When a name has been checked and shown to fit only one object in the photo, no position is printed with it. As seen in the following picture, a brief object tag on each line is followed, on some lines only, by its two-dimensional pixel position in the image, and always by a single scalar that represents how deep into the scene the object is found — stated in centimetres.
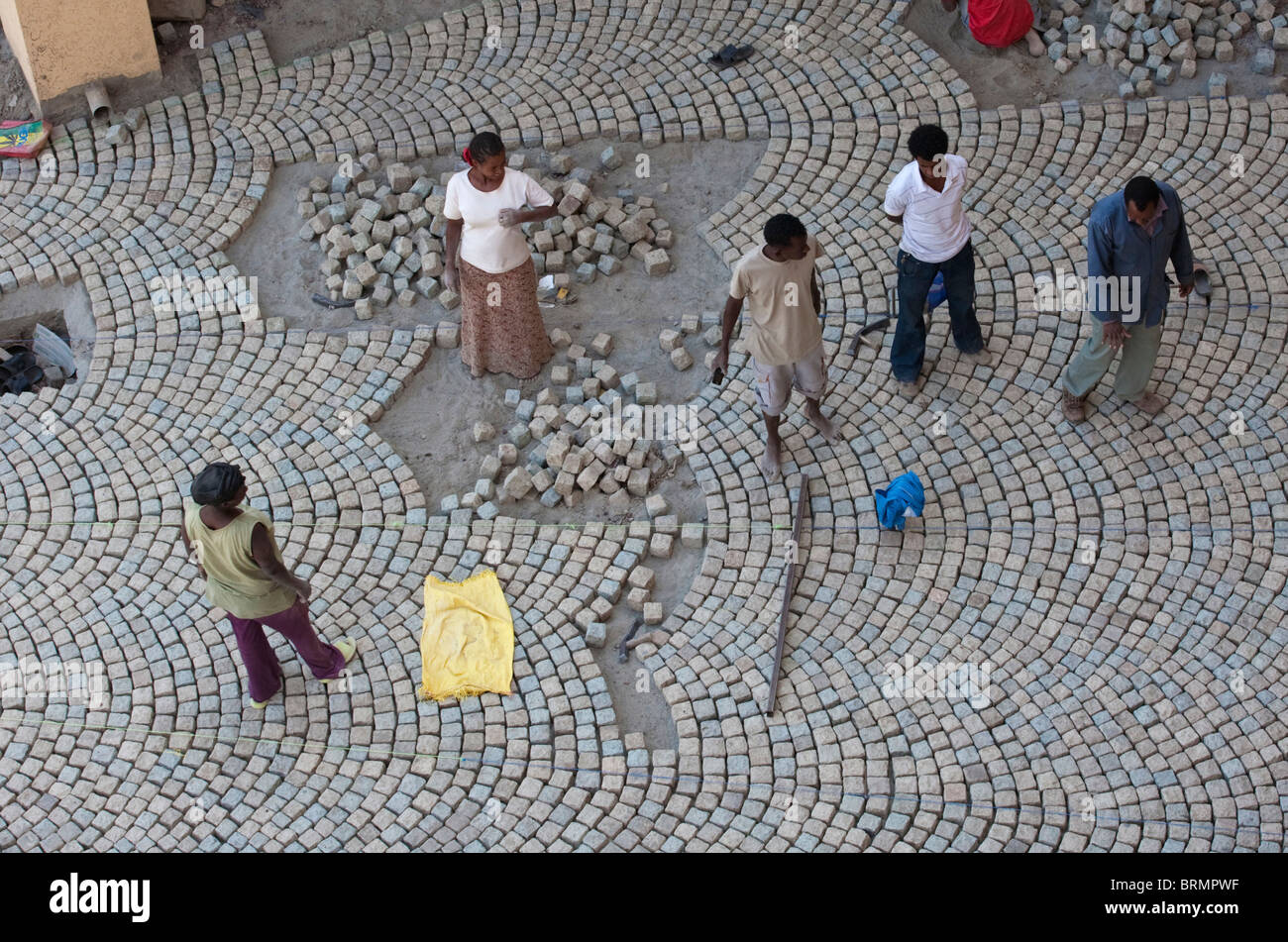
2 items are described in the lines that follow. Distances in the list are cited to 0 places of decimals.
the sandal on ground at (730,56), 1084
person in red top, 1073
